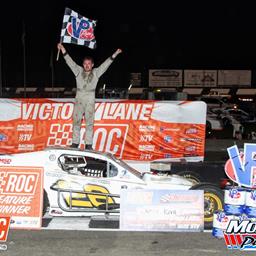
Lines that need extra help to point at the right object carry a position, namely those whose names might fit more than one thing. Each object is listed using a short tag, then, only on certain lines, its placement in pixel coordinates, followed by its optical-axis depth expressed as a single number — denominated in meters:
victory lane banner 12.42
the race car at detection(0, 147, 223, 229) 7.95
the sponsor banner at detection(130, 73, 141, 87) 55.91
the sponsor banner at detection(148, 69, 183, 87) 54.16
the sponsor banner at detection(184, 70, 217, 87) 54.19
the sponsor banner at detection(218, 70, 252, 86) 54.31
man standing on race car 10.27
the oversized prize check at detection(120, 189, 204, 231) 7.50
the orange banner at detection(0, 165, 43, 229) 7.59
